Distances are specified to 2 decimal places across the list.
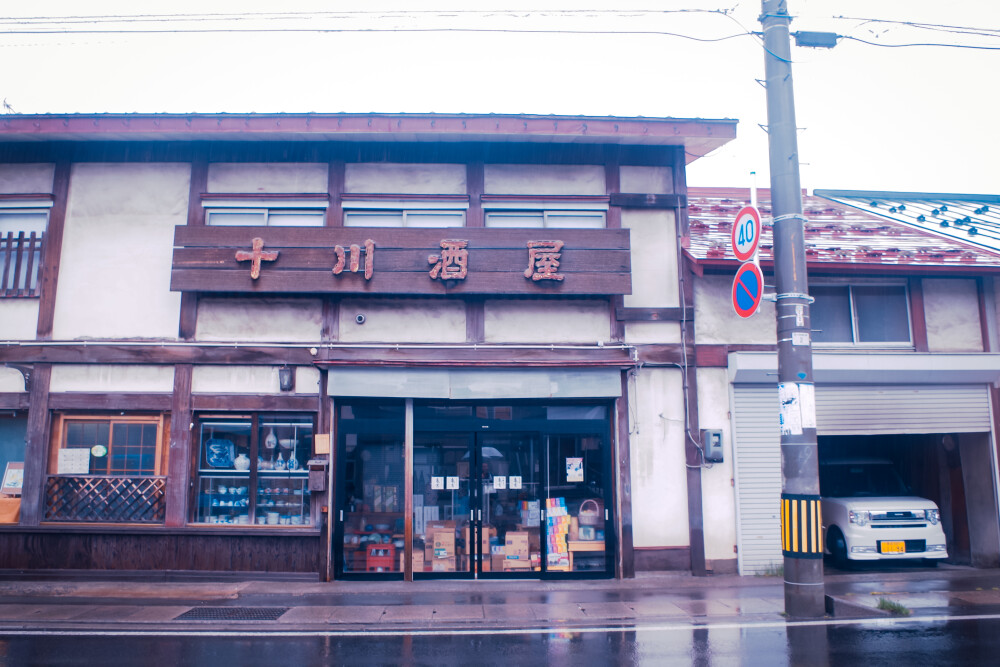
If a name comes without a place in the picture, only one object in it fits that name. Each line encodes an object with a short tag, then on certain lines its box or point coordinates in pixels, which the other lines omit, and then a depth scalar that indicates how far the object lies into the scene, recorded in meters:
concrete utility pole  9.10
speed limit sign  10.17
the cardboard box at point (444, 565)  11.85
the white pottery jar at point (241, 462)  12.00
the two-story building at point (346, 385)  11.80
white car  12.14
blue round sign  10.30
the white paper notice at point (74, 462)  12.04
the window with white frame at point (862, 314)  12.90
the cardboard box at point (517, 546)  11.93
